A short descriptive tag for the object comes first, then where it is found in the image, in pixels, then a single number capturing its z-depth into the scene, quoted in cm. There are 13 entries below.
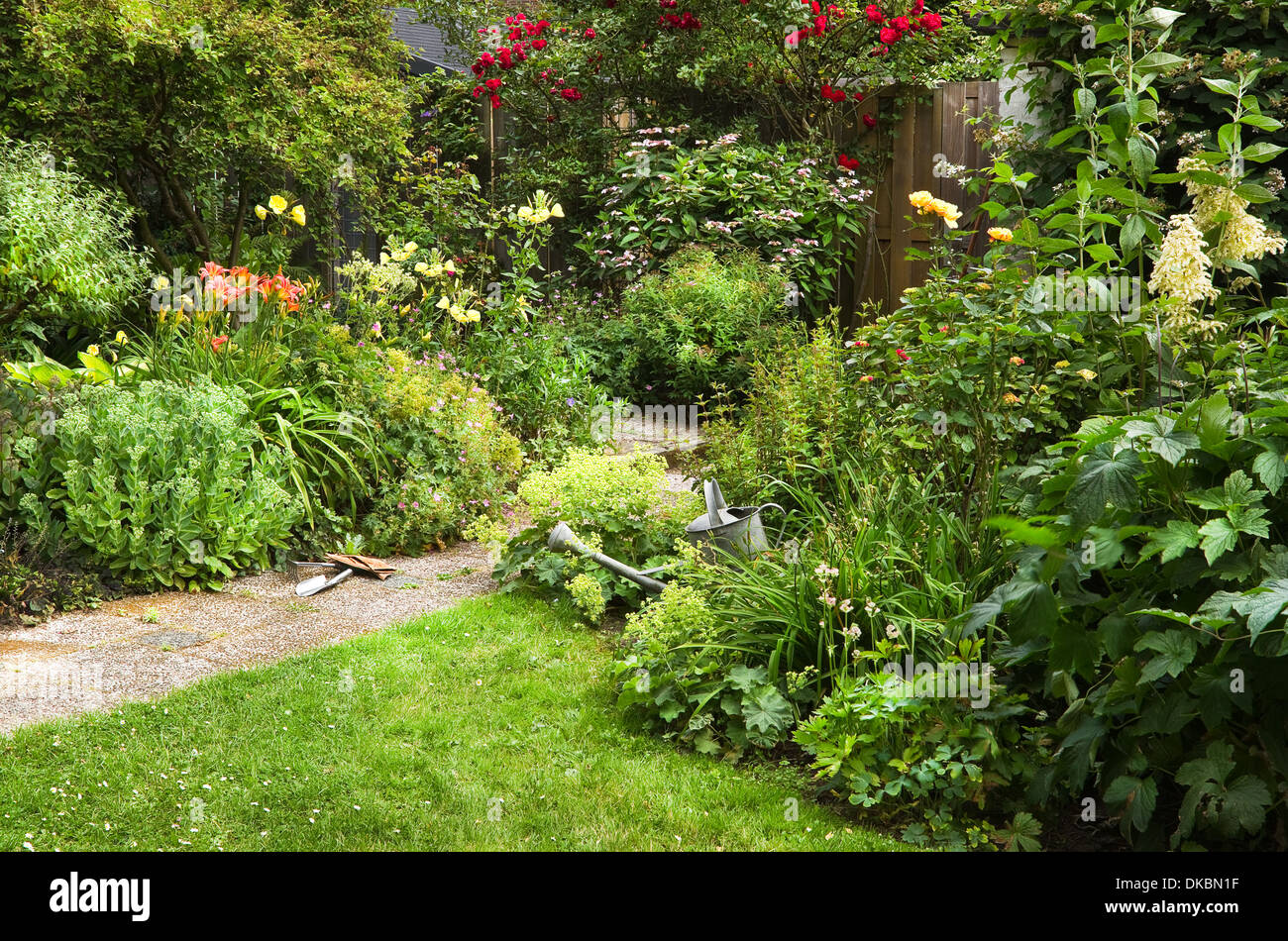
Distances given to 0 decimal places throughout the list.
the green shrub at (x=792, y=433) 455
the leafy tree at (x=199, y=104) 597
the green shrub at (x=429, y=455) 539
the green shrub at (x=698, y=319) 771
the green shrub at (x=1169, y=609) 234
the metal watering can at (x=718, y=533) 411
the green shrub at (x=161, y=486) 442
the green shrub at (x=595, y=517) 465
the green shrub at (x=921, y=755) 283
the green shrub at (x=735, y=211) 860
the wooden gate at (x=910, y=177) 858
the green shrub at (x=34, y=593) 414
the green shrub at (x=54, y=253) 495
